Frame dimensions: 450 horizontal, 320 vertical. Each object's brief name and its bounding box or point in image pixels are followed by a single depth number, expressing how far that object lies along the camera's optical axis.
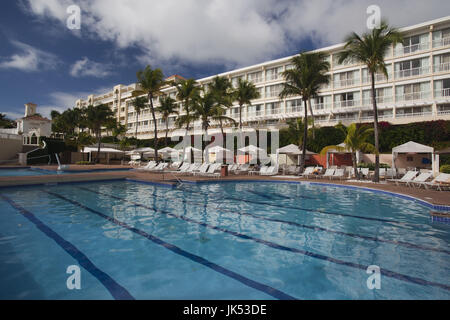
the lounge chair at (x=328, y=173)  16.31
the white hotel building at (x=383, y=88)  24.66
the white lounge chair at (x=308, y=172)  17.67
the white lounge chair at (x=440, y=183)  11.17
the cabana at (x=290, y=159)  27.56
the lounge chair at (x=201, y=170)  17.25
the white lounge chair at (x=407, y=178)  12.55
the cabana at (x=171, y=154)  30.55
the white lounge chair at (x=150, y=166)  20.81
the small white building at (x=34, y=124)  37.05
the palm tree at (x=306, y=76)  18.44
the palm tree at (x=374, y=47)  13.72
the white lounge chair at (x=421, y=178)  11.98
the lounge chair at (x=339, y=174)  16.09
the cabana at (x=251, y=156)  21.12
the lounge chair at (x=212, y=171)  16.36
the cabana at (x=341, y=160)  24.81
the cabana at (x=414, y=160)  20.59
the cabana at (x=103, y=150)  28.22
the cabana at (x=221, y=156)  28.40
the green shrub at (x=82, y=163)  28.44
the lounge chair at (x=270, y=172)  18.34
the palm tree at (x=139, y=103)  50.14
